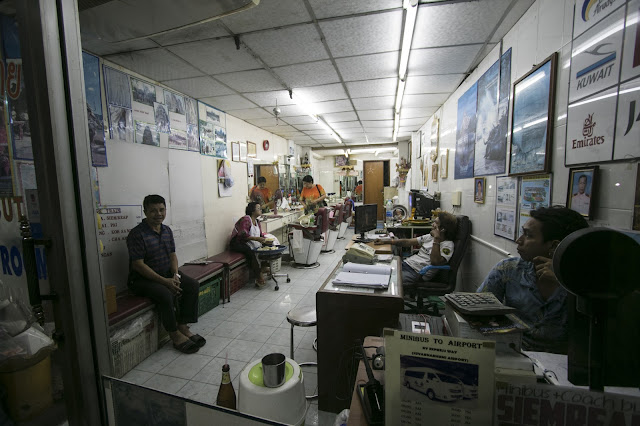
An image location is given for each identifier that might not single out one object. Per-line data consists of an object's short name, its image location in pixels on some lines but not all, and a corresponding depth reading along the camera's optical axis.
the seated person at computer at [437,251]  2.92
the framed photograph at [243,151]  5.43
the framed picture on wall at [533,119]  1.86
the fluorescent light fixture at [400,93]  3.71
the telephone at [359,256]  2.38
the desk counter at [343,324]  1.73
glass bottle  1.40
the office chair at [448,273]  2.90
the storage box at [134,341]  2.35
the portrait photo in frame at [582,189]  1.46
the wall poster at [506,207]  2.37
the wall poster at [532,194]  1.94
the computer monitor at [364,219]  3.81
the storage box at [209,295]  3.43
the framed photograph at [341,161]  11.88
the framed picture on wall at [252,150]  5.73
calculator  0.93
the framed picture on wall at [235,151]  5.12
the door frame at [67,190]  0.79
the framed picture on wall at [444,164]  4.44
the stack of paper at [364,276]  1.84
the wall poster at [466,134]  3.30
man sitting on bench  2.73
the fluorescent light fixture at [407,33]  2.09
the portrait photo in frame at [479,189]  3.04
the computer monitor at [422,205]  4.92
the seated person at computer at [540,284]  1.34
